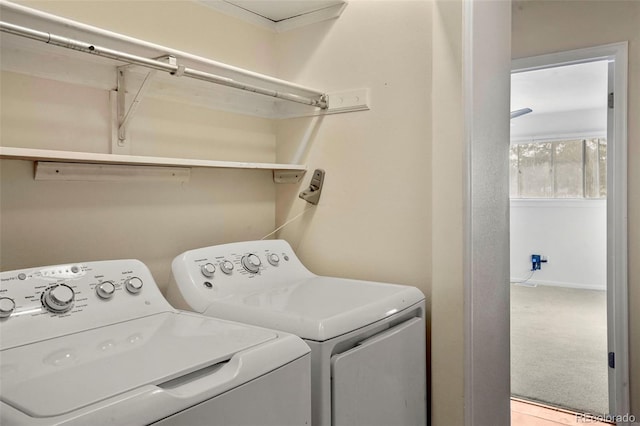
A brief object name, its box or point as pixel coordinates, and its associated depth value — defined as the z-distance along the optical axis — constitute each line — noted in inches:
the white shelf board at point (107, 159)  45.7
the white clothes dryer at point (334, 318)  47.1
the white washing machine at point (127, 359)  29.8
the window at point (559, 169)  240.5
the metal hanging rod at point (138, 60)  44.5
